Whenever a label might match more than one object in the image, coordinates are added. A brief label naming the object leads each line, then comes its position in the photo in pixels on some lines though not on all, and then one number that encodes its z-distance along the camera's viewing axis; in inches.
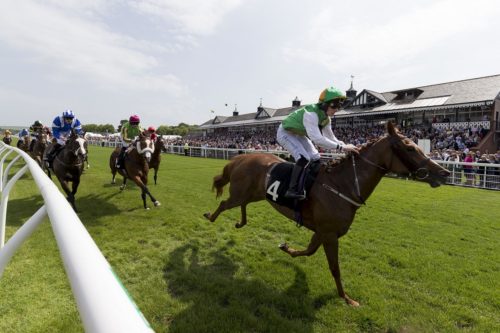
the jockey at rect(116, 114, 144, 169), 347.3
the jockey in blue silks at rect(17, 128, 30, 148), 637.5
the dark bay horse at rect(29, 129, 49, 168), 465.1
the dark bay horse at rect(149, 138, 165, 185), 398.3
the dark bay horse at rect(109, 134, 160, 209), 290.2
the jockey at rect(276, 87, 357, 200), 147.6
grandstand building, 826.9
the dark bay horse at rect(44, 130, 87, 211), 272.4
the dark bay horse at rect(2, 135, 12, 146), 639.1
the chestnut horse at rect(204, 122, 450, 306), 138.6
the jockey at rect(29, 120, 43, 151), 536.4
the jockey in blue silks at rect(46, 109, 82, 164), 303.6
